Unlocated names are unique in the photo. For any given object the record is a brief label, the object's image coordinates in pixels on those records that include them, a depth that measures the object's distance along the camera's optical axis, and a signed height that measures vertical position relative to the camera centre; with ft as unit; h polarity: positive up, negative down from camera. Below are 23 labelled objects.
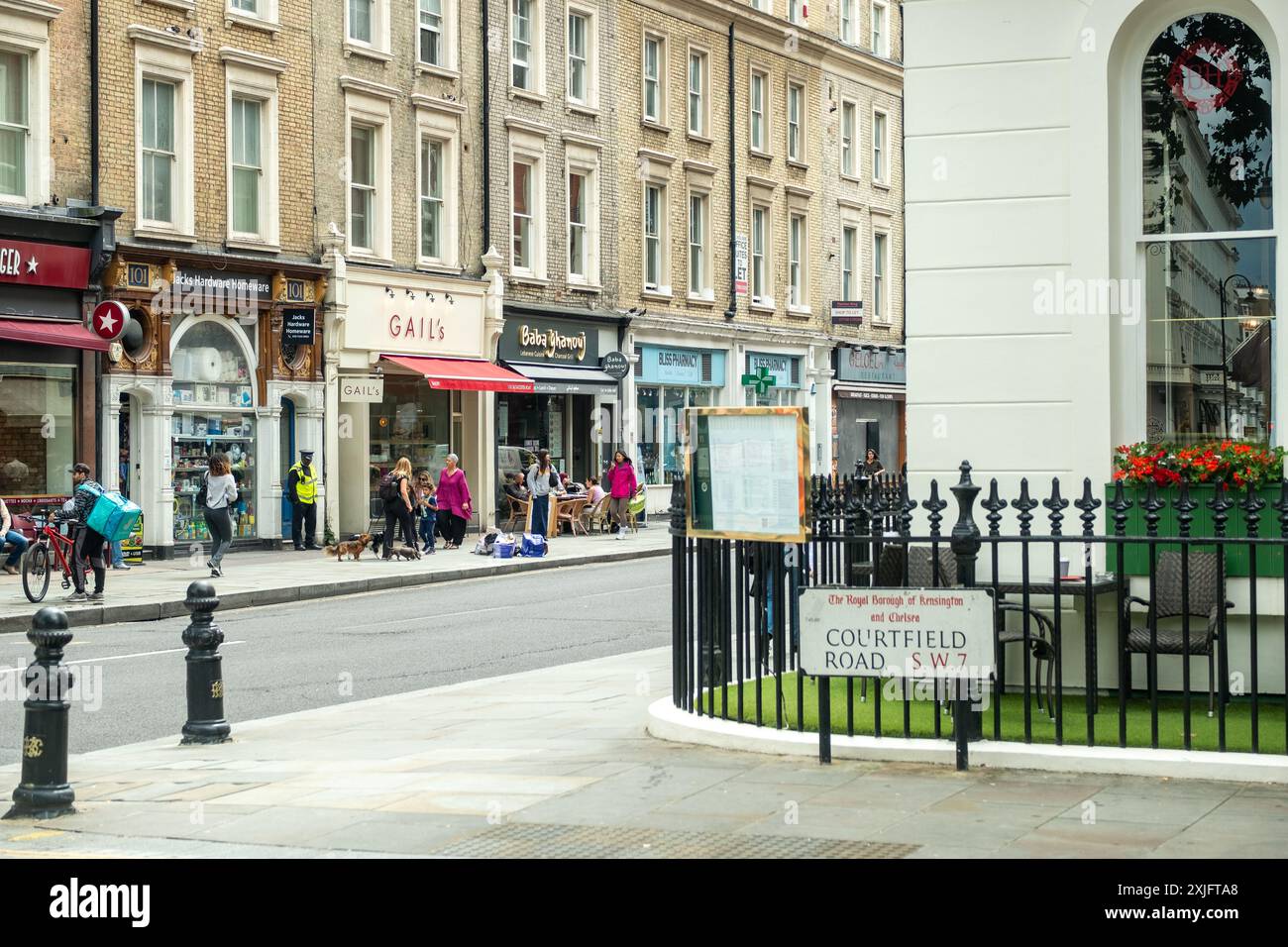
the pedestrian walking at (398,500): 90.43 -1.40
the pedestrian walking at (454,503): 101.35 -1.75
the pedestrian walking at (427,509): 97.71 -2.04
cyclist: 67.67 -2.54
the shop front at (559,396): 118.52 +5.38
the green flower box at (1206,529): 31.37 -1.13
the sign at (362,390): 100.94 +4.77
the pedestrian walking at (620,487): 113.91 -1.04
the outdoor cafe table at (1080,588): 29.27 -2.13
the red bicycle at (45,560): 67.31 -3.27
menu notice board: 30.48 -0.03
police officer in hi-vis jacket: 96.68 -1.52
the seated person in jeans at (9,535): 68.90 -2.30
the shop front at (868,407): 163.02 +6.00
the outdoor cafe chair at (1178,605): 30.27 -2.46
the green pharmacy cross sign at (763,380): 125.29 +6.40
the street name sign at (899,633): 27.86 -2.63
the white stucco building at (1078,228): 33.94 +4.69
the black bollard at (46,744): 27.84 -4.27
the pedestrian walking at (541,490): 106.17 -1.10
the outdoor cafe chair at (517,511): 115.44 -2.57
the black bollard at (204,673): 34.83 -4.01
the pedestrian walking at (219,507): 78.28 -1.46
